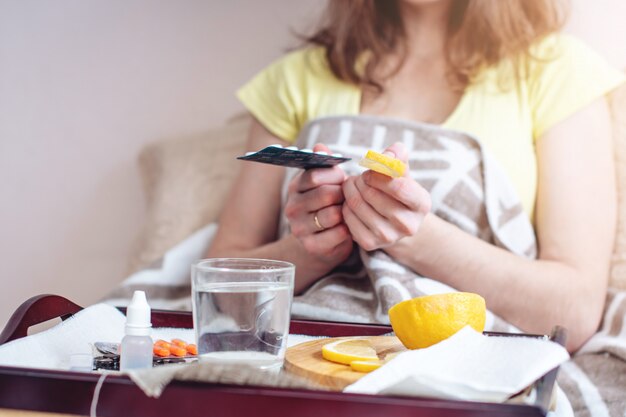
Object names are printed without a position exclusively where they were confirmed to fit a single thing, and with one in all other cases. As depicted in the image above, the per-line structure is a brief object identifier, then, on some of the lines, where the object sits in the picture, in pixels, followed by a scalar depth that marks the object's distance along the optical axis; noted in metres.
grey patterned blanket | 0.94
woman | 0.95
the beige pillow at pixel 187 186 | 1.41
